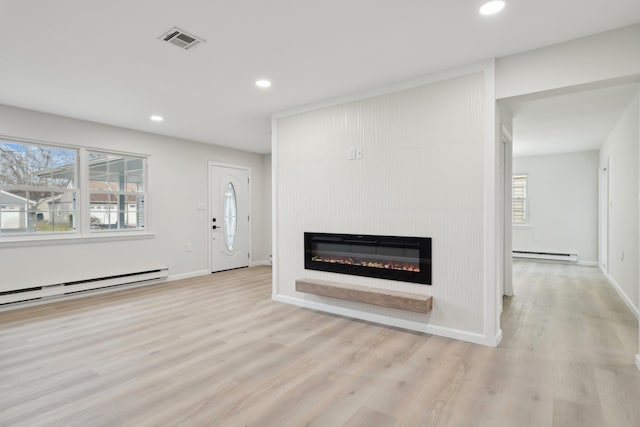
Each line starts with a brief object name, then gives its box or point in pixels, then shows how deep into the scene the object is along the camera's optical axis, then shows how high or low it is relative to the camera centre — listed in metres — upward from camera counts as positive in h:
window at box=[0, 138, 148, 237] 4.16 +0.31
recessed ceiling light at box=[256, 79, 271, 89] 3.37 +1.29
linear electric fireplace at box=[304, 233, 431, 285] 3.28 -0.46
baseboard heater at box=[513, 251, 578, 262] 7.25 -0.98
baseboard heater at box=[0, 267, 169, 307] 4.04 -0.96
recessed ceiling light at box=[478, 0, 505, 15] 2.11 +1.28
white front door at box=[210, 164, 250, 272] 6.41 -0.09
